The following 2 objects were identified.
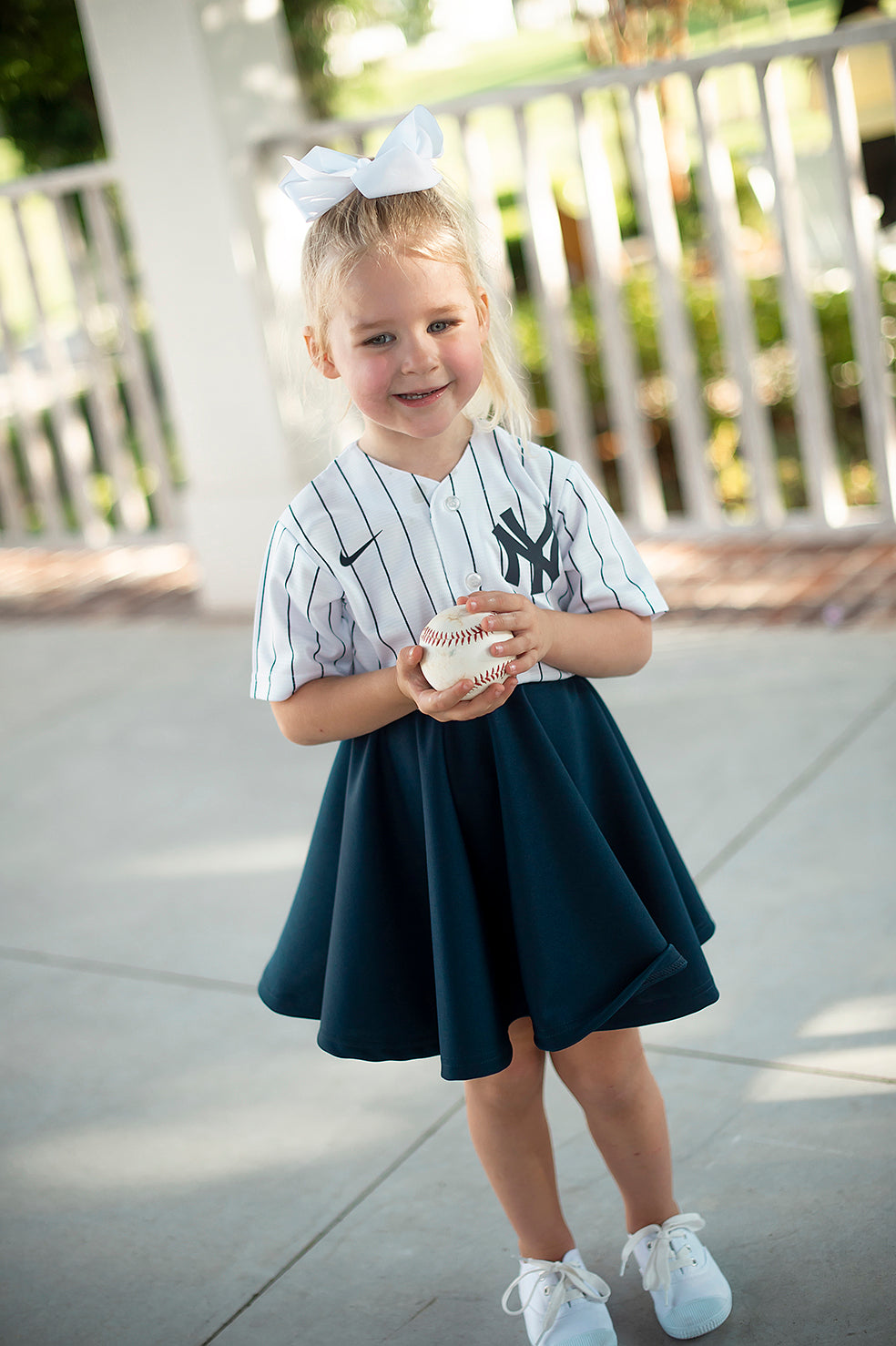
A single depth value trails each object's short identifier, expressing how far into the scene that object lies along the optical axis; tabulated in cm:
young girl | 147
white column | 430
